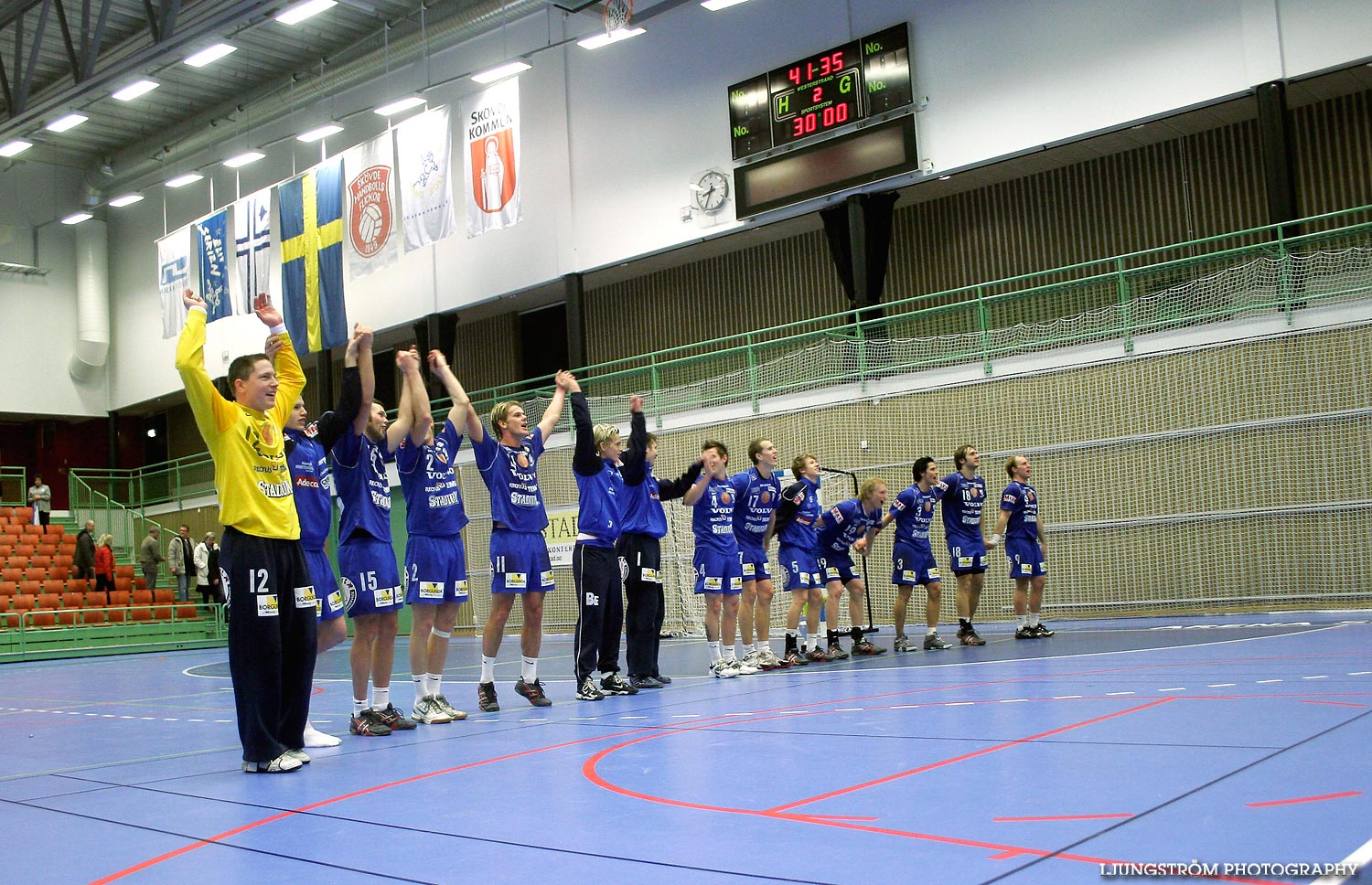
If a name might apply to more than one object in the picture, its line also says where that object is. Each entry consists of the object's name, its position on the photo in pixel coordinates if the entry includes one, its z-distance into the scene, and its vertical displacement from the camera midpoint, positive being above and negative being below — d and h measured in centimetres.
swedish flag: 2397 +659
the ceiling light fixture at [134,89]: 2261 +986
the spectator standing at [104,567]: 2772 +13
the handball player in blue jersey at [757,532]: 1048 -1
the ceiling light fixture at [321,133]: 2580 +992
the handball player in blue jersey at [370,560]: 696 -2
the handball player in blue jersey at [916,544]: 1200 -27
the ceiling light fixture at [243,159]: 2644 +960
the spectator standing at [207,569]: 2767 -8
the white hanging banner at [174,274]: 2734 +732
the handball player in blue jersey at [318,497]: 653 +37
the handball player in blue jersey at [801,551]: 1105 -24
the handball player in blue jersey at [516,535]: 791 +7
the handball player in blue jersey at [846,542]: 1160 -19
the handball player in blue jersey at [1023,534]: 1240 -24
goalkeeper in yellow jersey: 542 +1
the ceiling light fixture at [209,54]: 2144 +996
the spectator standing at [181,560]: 2886 +18
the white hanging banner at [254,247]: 2586 +737
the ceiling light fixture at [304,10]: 2003 +991
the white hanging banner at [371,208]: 2336 +731
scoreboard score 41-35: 1956 +782
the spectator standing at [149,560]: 2847 +26
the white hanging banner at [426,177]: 2252 +760
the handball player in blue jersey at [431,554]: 747 -2
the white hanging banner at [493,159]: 2159 +757
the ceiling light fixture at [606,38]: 1997 +906
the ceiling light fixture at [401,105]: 2345 +945
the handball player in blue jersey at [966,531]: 1212 -16
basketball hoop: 1967 +925
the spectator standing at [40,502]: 3072 +206
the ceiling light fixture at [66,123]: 2419 +988
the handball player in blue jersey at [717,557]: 992 -22
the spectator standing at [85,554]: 2803 +49
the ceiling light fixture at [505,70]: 2194 +944
